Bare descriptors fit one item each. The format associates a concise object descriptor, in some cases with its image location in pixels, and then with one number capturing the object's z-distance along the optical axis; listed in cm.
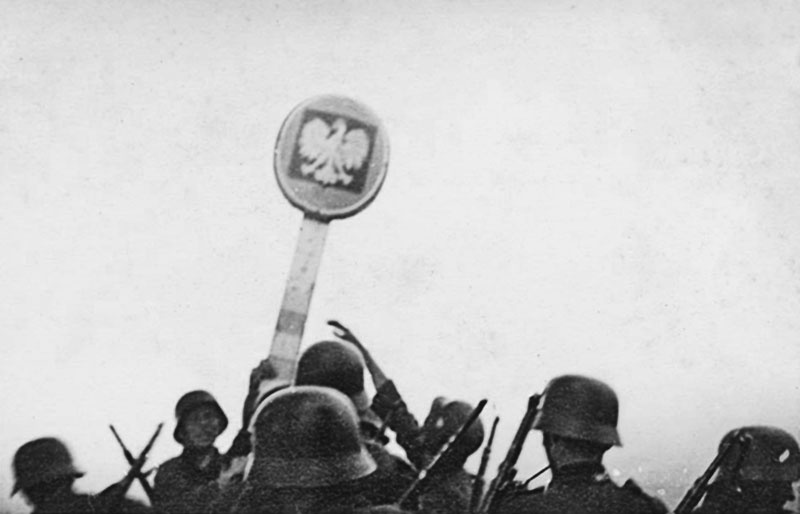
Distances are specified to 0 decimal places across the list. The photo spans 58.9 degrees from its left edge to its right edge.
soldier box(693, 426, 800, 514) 419
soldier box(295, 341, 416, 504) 493
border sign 634
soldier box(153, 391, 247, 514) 490
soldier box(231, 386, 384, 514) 284
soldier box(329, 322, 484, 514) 418
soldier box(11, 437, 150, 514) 407
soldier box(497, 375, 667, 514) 342
